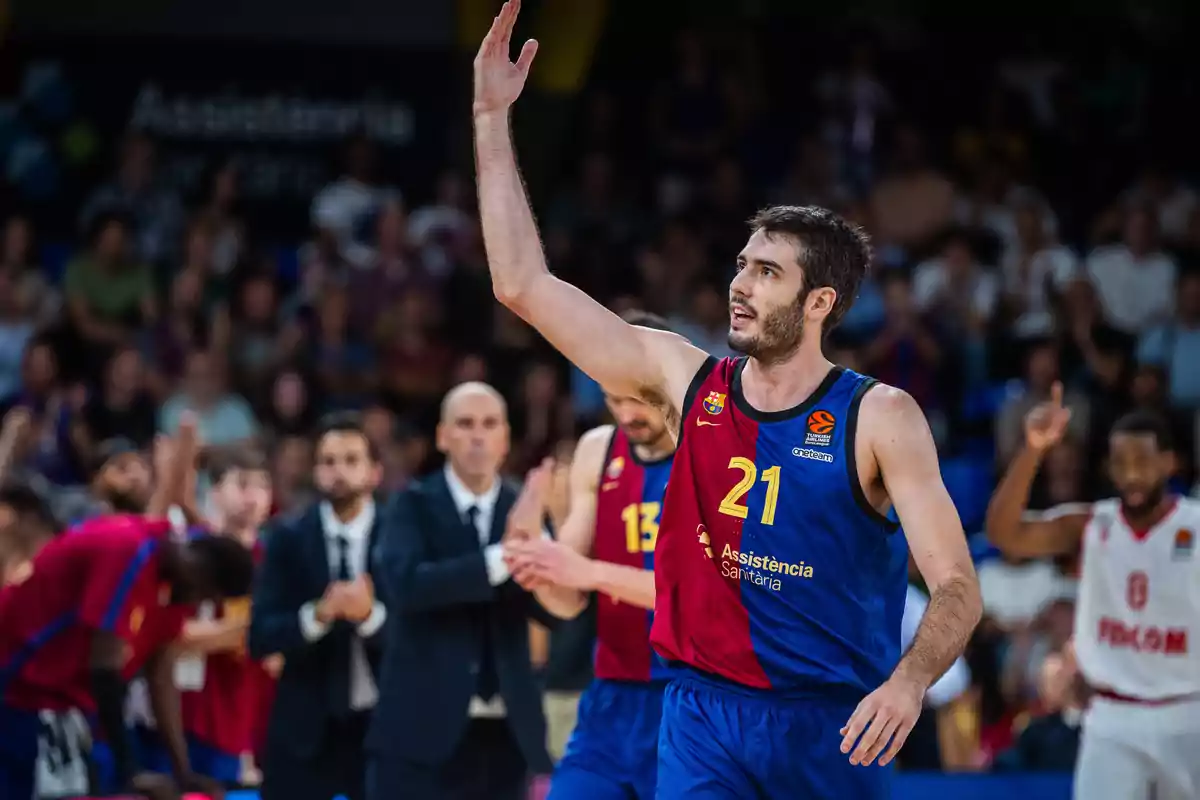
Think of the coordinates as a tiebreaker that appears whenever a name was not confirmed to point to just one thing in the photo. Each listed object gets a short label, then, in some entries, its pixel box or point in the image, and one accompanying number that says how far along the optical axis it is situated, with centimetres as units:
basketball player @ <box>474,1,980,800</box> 952
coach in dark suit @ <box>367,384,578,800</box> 1407
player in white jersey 1531
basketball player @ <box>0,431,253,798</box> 1512
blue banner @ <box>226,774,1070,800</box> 1878
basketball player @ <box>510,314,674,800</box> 1269
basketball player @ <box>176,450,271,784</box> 1844
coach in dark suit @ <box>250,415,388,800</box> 1502
